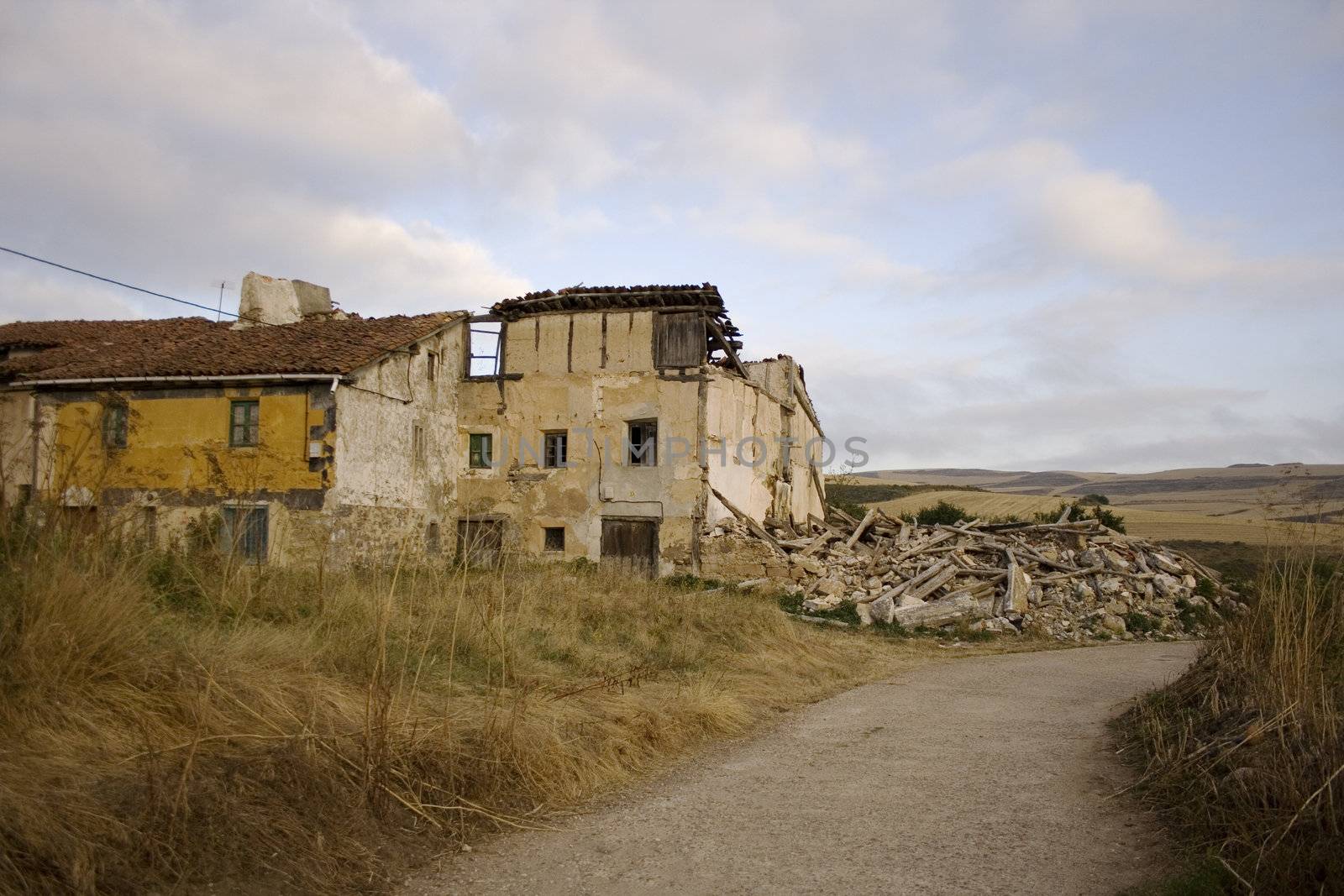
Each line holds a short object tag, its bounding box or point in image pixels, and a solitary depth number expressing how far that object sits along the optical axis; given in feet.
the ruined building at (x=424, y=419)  63.46
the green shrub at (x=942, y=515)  110.93
